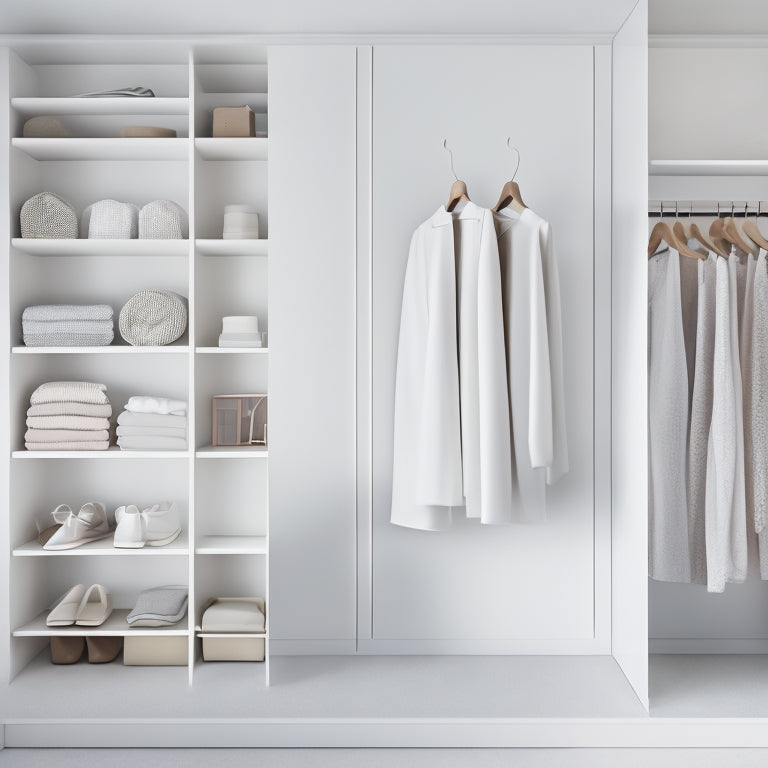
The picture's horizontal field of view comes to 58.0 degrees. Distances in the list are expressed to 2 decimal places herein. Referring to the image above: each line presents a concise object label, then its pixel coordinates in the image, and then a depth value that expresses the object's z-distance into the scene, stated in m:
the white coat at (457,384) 2.22
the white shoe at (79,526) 2.46
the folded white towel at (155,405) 2.54
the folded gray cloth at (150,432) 2.53
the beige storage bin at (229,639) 2.46
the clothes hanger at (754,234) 2.34
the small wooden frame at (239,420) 2.61
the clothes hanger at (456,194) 2.34
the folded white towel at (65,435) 2.49
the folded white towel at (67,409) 2.50
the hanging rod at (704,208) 2.58
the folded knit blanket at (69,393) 2.51
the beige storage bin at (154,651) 2.50
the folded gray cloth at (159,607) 2.46
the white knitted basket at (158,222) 2.53
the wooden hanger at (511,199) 2.32
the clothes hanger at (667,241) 2.29
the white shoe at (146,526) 2.47
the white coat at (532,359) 2.23
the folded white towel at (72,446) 2.49
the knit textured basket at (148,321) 2.53
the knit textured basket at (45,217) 2.48
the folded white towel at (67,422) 2.49
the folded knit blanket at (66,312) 2.50
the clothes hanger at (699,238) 2.33
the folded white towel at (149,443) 2.52
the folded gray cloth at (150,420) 2.53
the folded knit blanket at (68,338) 2.49
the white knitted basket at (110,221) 2.52
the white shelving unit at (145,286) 2.59
